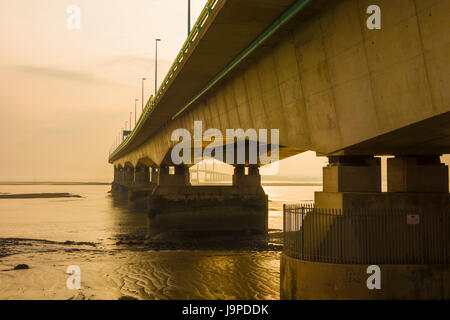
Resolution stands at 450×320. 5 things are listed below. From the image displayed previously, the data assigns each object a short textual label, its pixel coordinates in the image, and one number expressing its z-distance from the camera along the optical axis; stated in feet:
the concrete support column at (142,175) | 227.63
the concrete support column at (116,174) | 394.15
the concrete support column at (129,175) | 299.50
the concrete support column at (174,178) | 121.88
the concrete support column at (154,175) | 215.04
